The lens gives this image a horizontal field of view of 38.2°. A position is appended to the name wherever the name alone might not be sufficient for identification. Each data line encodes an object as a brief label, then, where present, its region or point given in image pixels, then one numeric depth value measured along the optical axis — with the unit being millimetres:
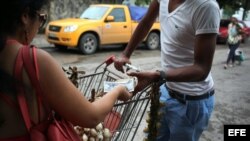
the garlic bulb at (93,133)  2228
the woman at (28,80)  1438
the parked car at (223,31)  17188
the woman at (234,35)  10436
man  2182
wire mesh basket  2189
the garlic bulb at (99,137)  2234
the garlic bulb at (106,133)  2227
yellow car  11547
